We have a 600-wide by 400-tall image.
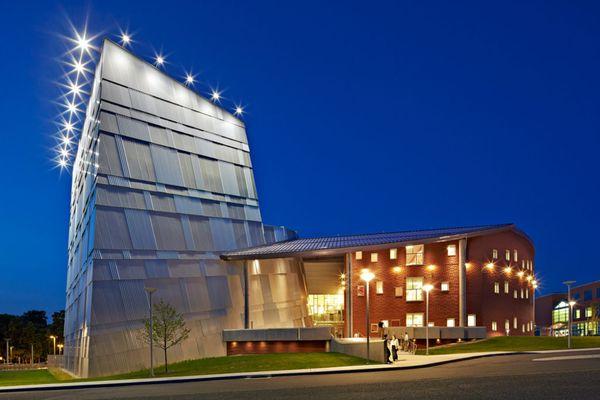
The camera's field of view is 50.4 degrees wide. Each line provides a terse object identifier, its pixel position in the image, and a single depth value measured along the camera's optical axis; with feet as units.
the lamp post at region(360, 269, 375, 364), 119.47
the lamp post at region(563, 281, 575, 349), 132.25
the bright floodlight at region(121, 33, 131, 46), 162.05
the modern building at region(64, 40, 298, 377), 142.61
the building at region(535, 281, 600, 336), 386.11
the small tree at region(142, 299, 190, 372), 134.21
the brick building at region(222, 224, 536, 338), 176.86
